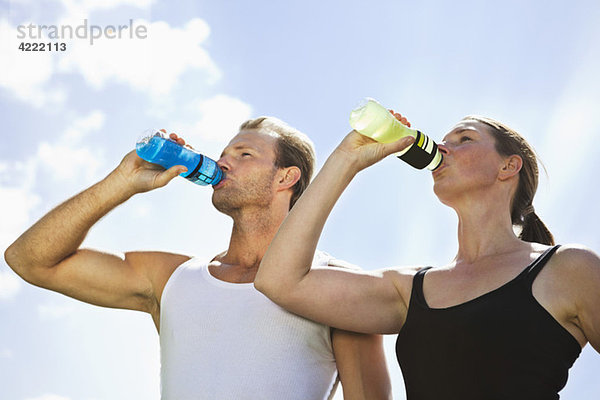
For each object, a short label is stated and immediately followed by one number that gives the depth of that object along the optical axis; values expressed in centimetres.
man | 290
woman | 227
